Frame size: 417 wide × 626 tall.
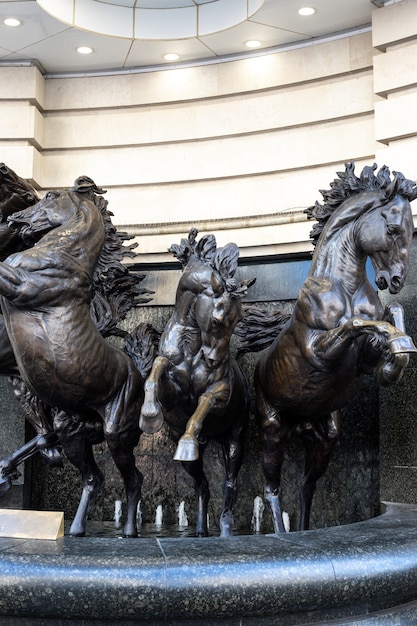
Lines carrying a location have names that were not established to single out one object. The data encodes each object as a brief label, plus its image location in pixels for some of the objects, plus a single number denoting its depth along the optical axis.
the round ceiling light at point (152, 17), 9.48
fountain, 3.68
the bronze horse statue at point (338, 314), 5.60
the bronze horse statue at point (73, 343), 5.32
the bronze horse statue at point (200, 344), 5.47
